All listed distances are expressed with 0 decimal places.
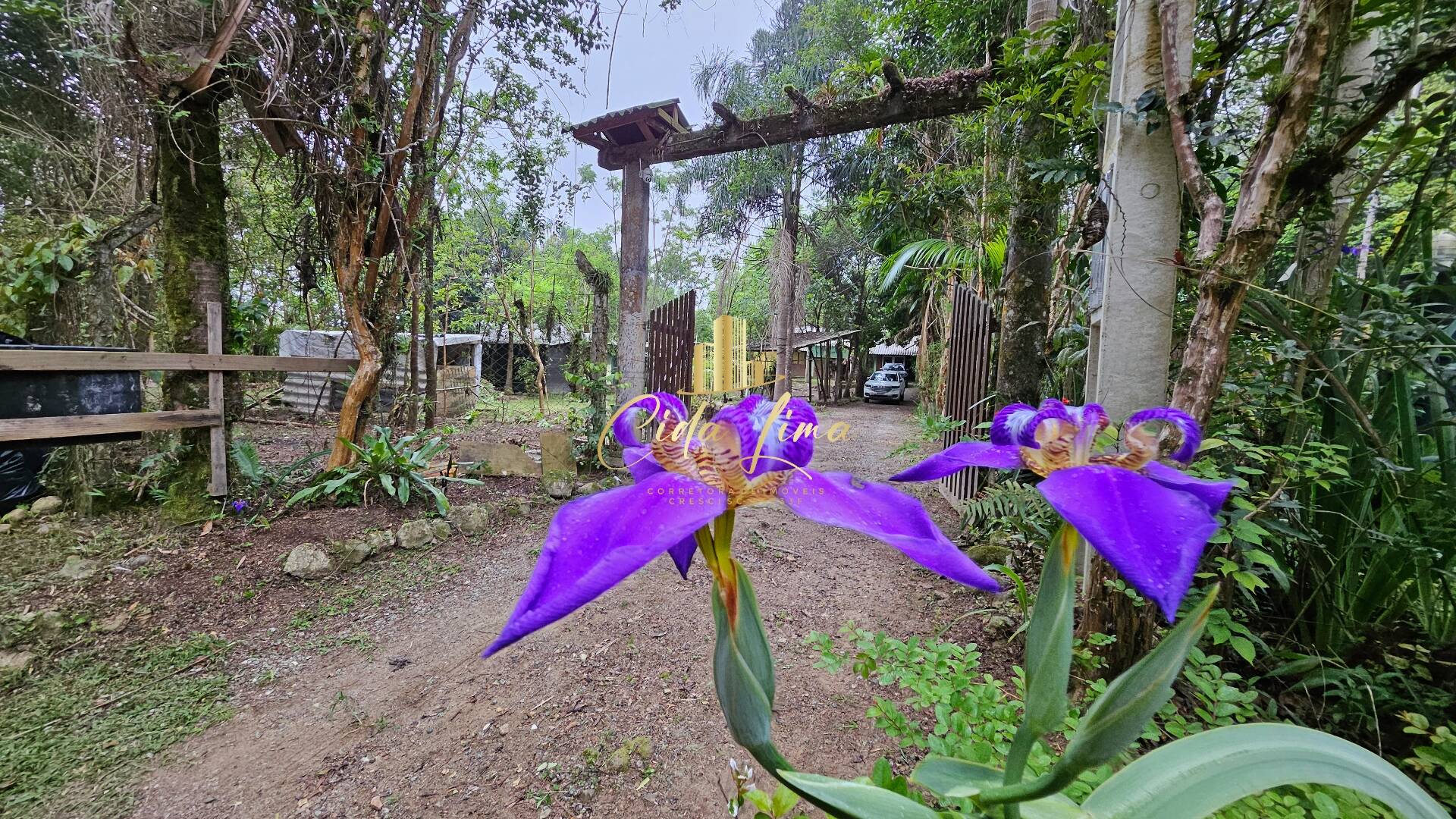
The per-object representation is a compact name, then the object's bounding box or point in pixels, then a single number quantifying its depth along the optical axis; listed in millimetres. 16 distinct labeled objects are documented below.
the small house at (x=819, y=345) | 13438
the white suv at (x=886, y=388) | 16016
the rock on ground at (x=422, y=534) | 3621
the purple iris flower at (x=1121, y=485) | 436
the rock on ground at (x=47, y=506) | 3559
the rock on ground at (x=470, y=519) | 3953
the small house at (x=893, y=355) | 19650
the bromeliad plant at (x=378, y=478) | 3832
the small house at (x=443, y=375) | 9562
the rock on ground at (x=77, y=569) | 2840
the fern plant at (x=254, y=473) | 3775
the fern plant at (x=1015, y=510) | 2408
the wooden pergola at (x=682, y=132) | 4410
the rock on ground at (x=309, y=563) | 3102
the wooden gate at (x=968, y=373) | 3949
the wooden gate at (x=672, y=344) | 6105
